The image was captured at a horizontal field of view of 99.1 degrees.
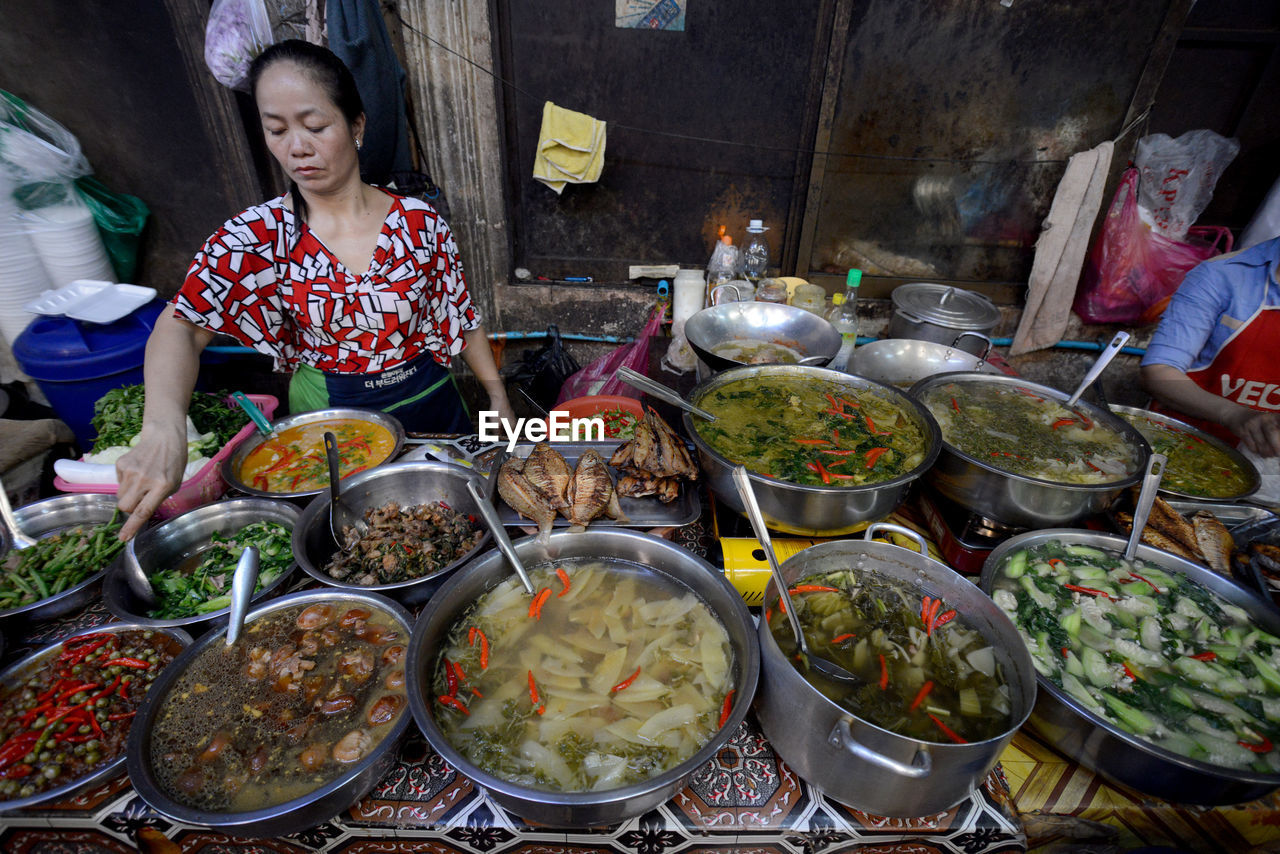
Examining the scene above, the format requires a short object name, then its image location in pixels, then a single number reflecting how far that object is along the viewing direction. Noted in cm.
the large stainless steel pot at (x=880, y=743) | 121
